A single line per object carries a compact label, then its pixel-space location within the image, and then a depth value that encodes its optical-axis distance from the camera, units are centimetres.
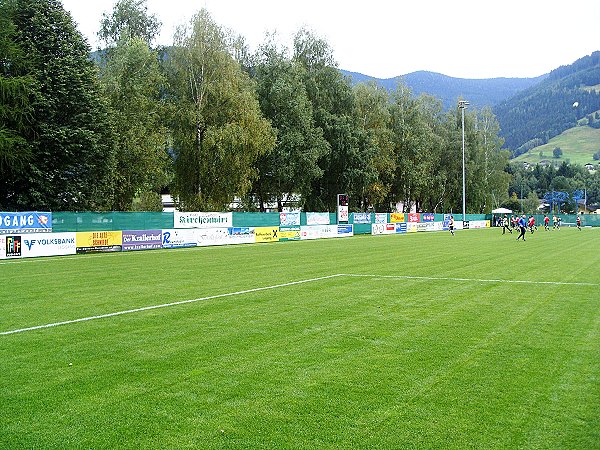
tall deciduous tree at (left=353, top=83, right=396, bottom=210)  6962
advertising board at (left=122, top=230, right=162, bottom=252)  3312
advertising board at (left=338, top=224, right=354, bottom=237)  5228
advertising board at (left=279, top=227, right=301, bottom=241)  4422
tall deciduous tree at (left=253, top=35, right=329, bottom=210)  5597
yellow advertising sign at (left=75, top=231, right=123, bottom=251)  3053
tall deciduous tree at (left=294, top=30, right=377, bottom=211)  6203
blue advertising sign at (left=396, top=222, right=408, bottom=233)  6228
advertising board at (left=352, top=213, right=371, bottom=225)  5559
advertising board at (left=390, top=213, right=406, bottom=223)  6150
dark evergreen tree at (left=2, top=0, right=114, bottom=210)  3731
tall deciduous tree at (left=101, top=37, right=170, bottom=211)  4469
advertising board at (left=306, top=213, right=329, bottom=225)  4775
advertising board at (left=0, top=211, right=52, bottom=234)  2709
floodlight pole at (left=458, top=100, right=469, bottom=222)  7351
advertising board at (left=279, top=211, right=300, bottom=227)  4442
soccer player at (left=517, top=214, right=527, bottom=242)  4109
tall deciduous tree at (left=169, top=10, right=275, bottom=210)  4766
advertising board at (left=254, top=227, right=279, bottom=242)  4212
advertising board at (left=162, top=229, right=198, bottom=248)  3534
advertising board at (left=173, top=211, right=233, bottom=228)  3650
